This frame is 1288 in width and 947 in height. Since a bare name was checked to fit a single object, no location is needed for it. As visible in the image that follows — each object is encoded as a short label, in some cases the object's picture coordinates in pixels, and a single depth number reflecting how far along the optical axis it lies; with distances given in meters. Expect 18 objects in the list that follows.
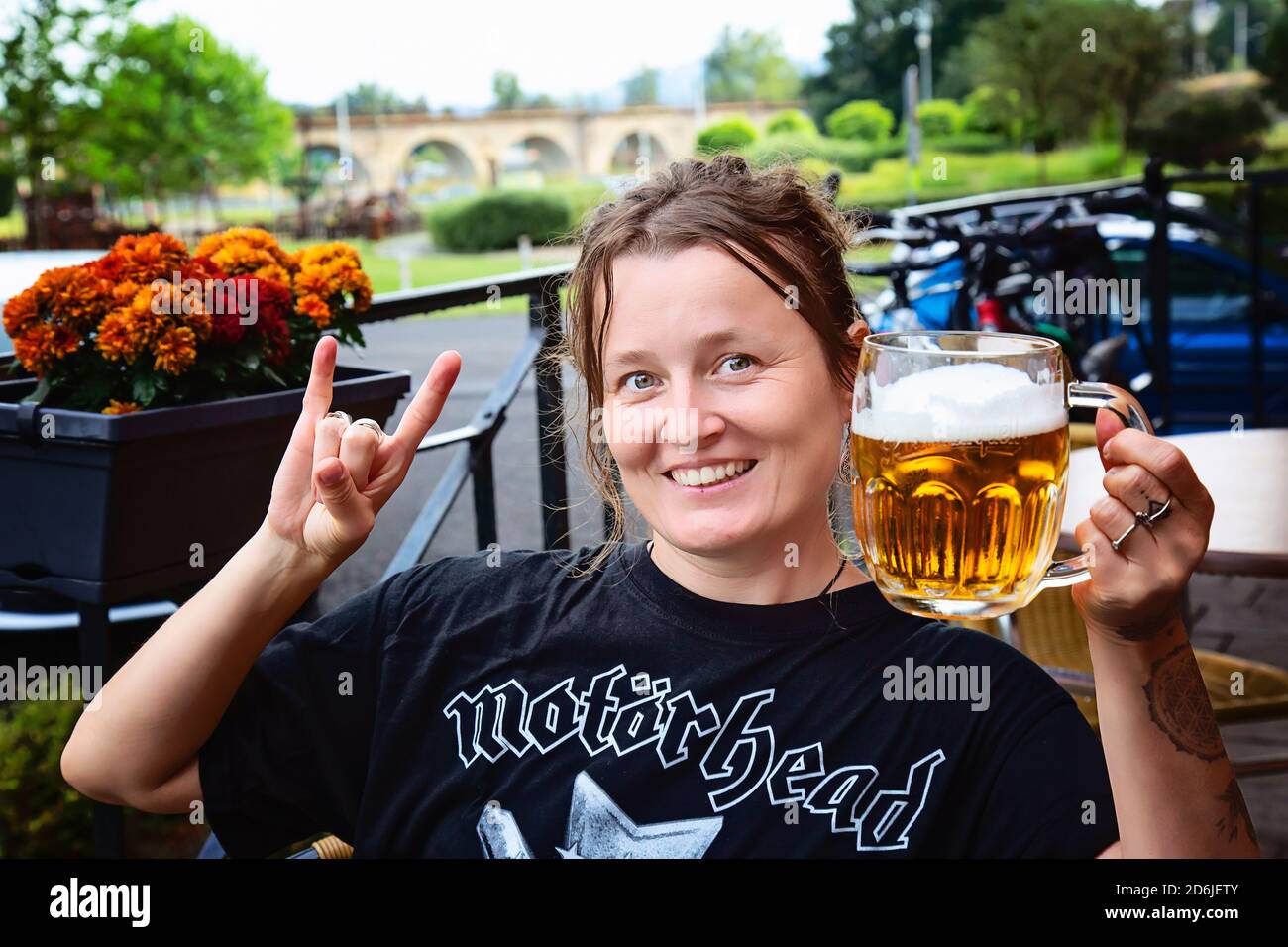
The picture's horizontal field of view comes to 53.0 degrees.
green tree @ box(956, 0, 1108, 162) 7.50
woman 1.03
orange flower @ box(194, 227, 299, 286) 1.85
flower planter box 1.56
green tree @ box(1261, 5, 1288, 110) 7.66
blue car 5.59
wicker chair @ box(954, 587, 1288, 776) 2.13
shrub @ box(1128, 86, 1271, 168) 7.56
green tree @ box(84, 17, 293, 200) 8.01
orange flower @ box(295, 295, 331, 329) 1.88
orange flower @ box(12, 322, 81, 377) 1.64
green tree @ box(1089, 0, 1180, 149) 7.70
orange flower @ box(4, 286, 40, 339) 1.63
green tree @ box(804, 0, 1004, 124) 10.16
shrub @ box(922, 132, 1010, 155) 7.30
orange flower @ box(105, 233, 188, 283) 1.69
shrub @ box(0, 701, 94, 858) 2.15
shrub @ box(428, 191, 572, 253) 24.92
